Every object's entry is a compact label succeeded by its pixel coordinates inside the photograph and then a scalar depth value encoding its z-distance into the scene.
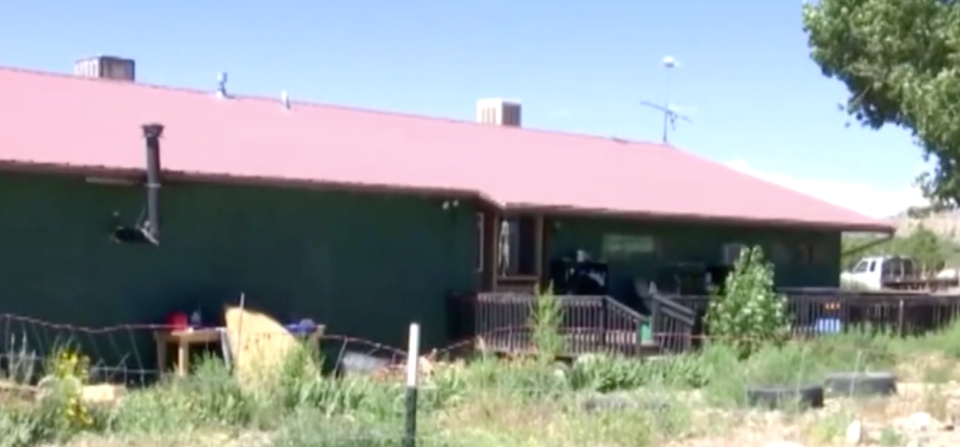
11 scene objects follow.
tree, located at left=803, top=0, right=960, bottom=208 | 23.44
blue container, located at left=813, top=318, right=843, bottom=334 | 23.41
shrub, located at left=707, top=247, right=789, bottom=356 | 21.05
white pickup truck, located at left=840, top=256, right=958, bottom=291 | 41.56
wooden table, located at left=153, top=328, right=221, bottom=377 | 18.81
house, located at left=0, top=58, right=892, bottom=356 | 18.77
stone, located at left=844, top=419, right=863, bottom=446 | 13.24
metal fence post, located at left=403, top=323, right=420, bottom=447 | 10.59
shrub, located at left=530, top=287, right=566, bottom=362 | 19.22
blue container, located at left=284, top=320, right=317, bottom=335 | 19.71
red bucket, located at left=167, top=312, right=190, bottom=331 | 19.24
